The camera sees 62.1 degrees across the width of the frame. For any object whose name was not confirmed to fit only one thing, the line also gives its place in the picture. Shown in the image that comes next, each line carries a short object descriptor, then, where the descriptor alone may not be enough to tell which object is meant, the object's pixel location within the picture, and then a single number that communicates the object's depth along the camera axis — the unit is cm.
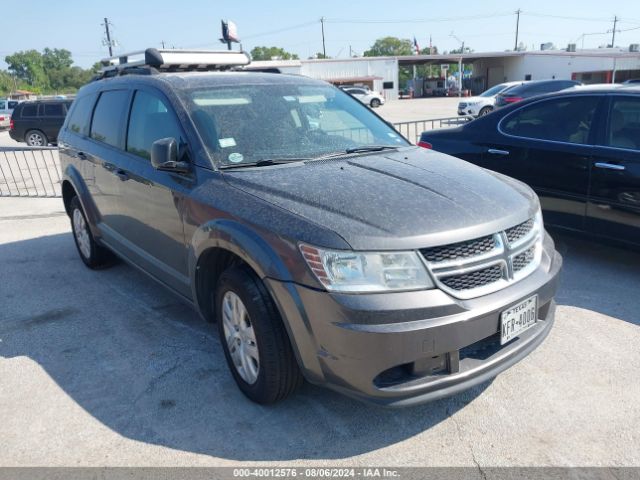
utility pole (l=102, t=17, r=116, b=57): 6424
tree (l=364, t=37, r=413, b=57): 12556
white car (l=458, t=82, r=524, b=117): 2456
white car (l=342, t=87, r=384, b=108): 4003
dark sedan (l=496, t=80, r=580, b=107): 1800
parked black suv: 1934
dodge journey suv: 241
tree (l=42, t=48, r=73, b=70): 13212
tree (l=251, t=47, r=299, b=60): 12375
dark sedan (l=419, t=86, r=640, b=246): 450
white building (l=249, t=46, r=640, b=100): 4619
